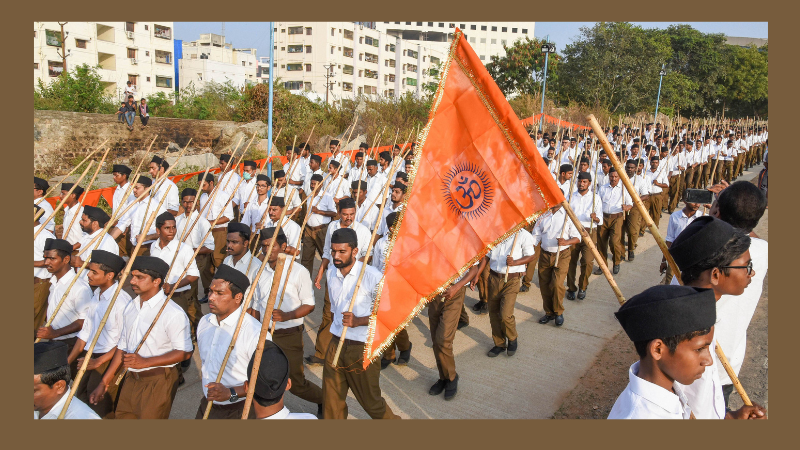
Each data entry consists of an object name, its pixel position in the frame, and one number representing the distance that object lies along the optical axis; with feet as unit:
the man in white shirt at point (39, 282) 16.37
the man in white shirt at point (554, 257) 23.29
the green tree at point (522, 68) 89.65
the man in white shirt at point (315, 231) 27.96
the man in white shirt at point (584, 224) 26.18
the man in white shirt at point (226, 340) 12.19
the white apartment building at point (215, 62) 175.22
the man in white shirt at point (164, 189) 27.62
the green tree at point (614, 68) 100.42
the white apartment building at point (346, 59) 201.16
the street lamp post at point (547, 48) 54.44
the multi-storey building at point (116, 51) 107.14
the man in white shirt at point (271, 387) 9.31
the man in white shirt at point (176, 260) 18.90
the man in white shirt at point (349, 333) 13.83
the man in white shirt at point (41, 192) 24.04
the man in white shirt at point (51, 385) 9.57
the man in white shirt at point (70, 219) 22.82
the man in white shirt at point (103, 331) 13.69
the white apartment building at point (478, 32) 272.31
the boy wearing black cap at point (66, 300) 14.75
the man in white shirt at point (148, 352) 12.82
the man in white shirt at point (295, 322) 15.90
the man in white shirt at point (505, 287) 20.12
